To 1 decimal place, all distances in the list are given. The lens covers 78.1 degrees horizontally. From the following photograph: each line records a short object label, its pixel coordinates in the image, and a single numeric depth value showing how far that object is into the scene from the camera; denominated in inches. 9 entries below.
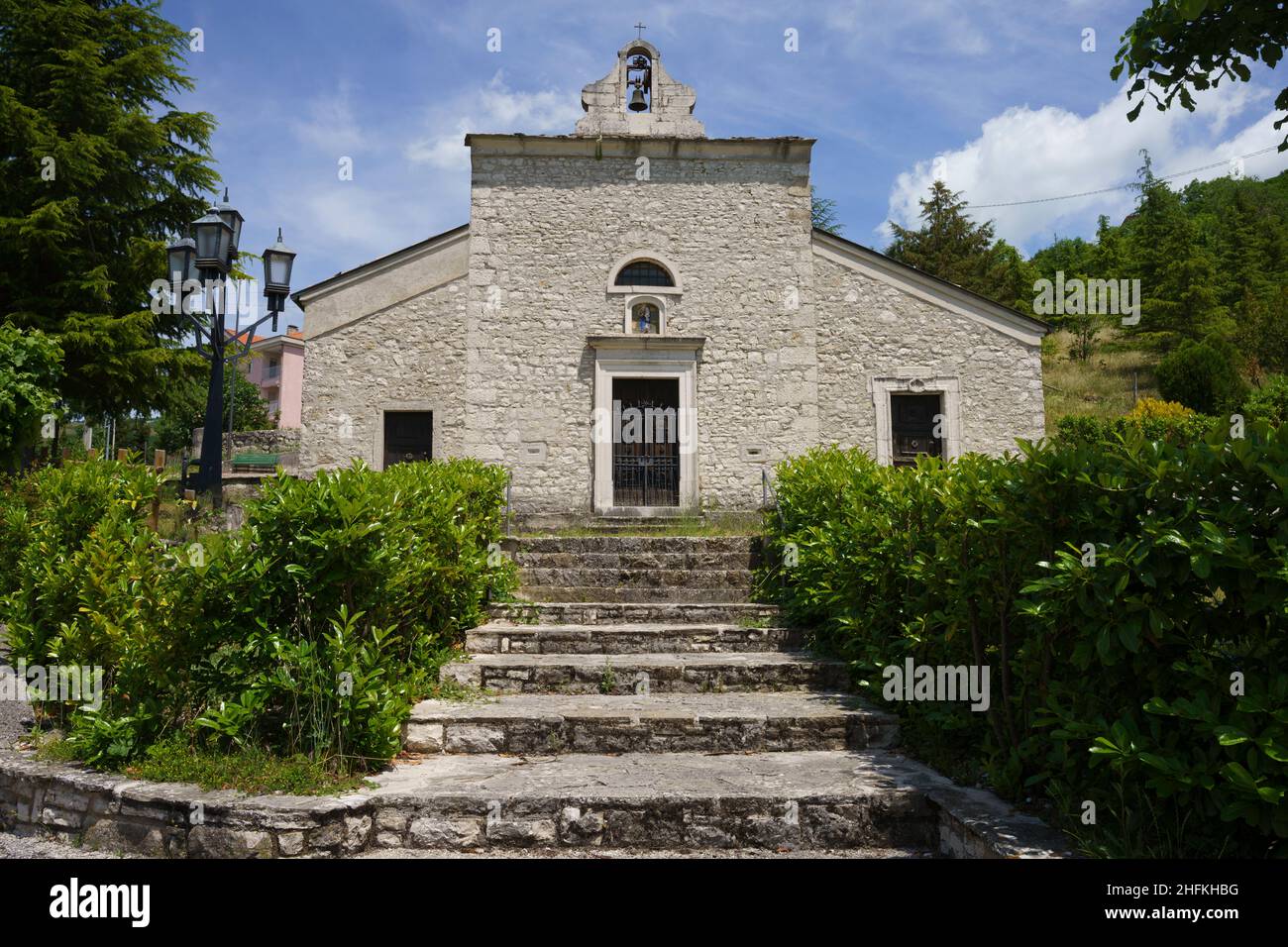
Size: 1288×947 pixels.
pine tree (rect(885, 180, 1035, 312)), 1072.8
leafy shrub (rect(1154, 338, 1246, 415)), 753.6
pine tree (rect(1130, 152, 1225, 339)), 1041.5
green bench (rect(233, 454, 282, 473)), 757.3
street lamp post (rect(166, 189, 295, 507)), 324.5
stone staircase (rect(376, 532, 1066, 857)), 141.4
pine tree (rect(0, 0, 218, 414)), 567.5
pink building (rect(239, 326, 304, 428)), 1829.5
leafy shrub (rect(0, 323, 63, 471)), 275.4
